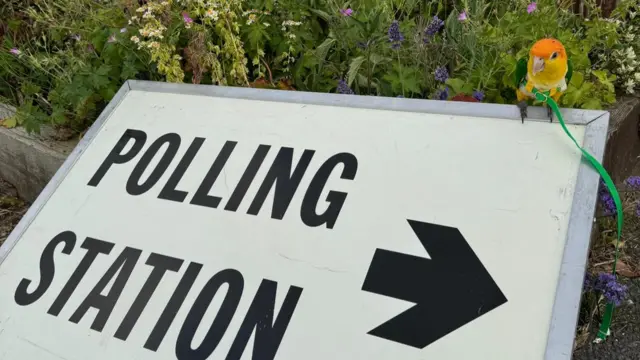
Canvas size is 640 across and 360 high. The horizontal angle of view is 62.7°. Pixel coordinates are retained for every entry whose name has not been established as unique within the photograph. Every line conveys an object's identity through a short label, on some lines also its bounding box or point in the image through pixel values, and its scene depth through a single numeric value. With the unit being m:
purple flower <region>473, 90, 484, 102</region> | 1.79
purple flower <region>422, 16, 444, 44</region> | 2.04
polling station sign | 1.10
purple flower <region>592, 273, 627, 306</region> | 1.59
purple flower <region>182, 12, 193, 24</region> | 2.21
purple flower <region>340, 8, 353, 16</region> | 2.19
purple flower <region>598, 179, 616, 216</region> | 1.74
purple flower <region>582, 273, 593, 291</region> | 1.72
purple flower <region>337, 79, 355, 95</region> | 1.98
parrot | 1.25
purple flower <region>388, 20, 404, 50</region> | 1.96
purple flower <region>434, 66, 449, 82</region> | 1.91
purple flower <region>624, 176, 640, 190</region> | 1.90
